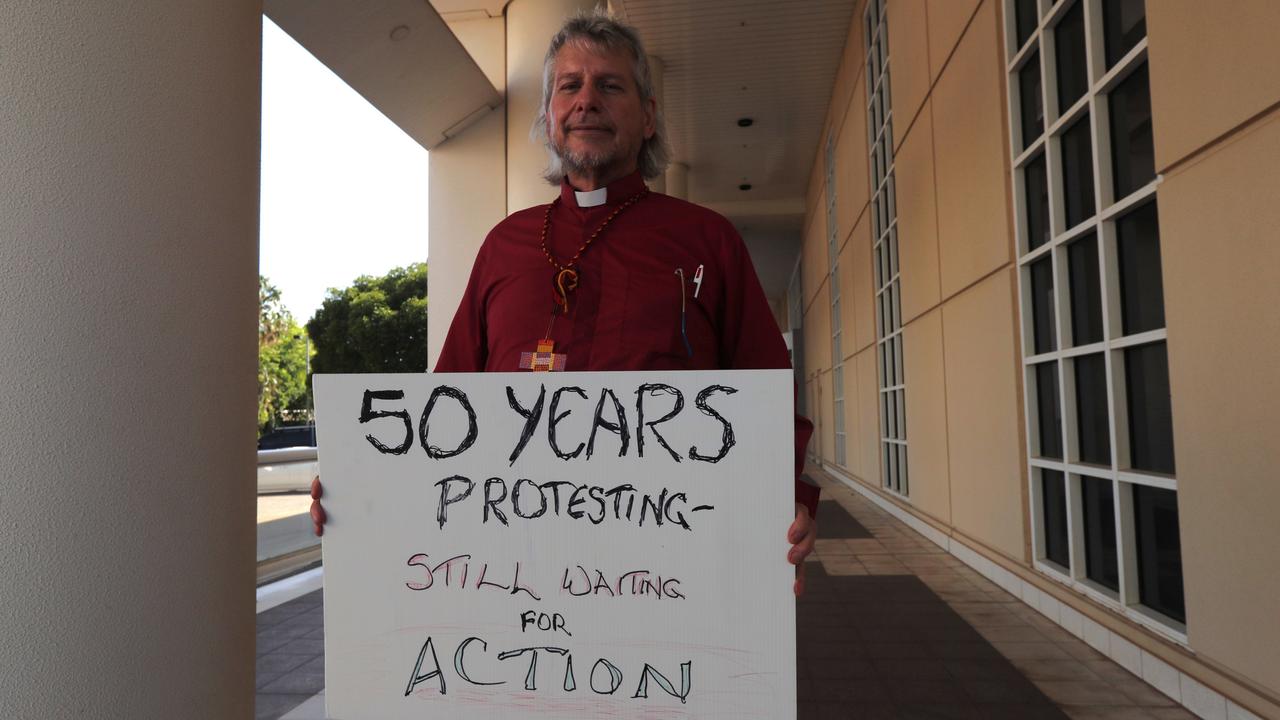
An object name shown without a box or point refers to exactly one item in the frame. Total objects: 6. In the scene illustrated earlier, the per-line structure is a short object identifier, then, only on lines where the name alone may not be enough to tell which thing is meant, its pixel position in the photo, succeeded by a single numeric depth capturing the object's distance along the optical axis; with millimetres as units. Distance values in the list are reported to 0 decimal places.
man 1261
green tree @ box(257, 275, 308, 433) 44844
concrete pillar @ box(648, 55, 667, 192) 10516
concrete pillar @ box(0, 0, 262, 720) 1194
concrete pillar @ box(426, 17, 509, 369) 7207
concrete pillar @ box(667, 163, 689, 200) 13664
